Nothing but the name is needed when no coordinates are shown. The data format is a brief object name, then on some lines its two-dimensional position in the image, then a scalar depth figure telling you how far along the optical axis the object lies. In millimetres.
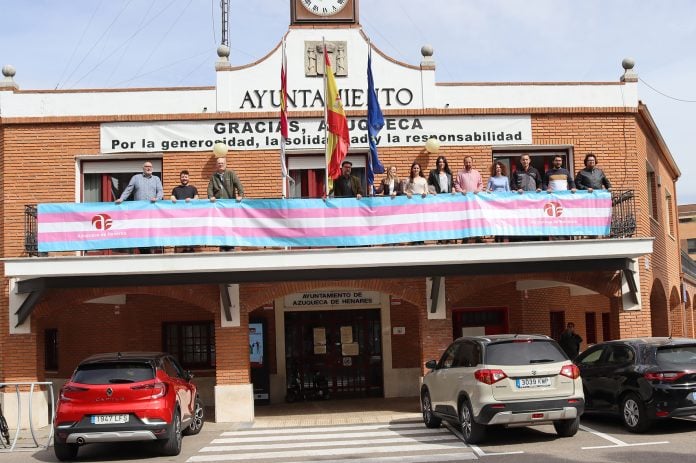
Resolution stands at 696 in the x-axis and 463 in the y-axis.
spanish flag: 16125
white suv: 11406
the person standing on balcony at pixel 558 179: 16203
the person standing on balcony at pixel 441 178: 16042
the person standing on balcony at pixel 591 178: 16219
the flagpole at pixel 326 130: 15914
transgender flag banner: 14883
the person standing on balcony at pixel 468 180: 16234
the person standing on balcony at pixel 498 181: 16047
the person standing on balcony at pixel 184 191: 15852
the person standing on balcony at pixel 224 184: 15789
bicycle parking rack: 13130
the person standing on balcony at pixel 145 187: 15633
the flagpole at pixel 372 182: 16228
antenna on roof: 25188
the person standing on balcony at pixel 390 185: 15844
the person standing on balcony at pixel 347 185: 15953
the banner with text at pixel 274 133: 17938
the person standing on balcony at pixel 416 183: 15809
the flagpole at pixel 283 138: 16188
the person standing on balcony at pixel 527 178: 16188
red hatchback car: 11461
